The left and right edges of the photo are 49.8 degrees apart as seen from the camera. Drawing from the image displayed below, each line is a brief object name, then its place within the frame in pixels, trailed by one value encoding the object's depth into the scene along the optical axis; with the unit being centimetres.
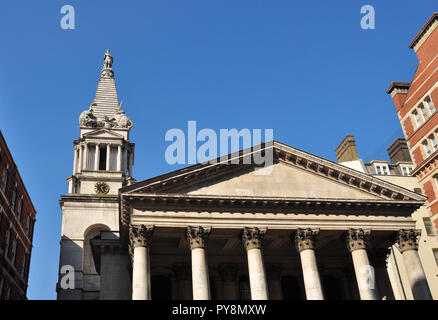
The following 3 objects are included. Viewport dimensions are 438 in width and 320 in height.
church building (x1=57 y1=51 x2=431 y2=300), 2795
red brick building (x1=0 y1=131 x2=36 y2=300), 3494
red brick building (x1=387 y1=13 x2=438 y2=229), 3603
